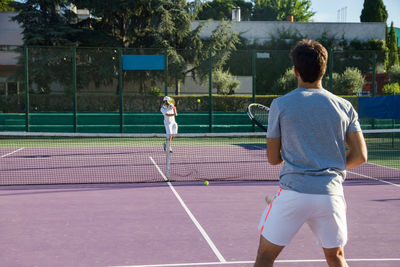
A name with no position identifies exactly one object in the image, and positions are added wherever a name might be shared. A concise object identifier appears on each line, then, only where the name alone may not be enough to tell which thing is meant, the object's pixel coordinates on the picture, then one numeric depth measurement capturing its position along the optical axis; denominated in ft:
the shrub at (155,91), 71.92
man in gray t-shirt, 9.18
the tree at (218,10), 195.11
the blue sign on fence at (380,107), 60.23
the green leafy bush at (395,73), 89.71
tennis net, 33.32
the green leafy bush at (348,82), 83.10
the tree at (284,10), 214.26
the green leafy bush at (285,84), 80.59
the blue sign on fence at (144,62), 68.54
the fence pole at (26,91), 66.54
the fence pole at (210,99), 68.54
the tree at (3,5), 140.39
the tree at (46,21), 88.89
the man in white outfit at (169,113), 48.47
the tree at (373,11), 144.66
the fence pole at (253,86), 67.80
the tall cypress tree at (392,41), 125.08
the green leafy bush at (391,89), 77.69
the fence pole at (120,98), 67.77
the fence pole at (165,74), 68.08
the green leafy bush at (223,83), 77.62
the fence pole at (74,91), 67.56
